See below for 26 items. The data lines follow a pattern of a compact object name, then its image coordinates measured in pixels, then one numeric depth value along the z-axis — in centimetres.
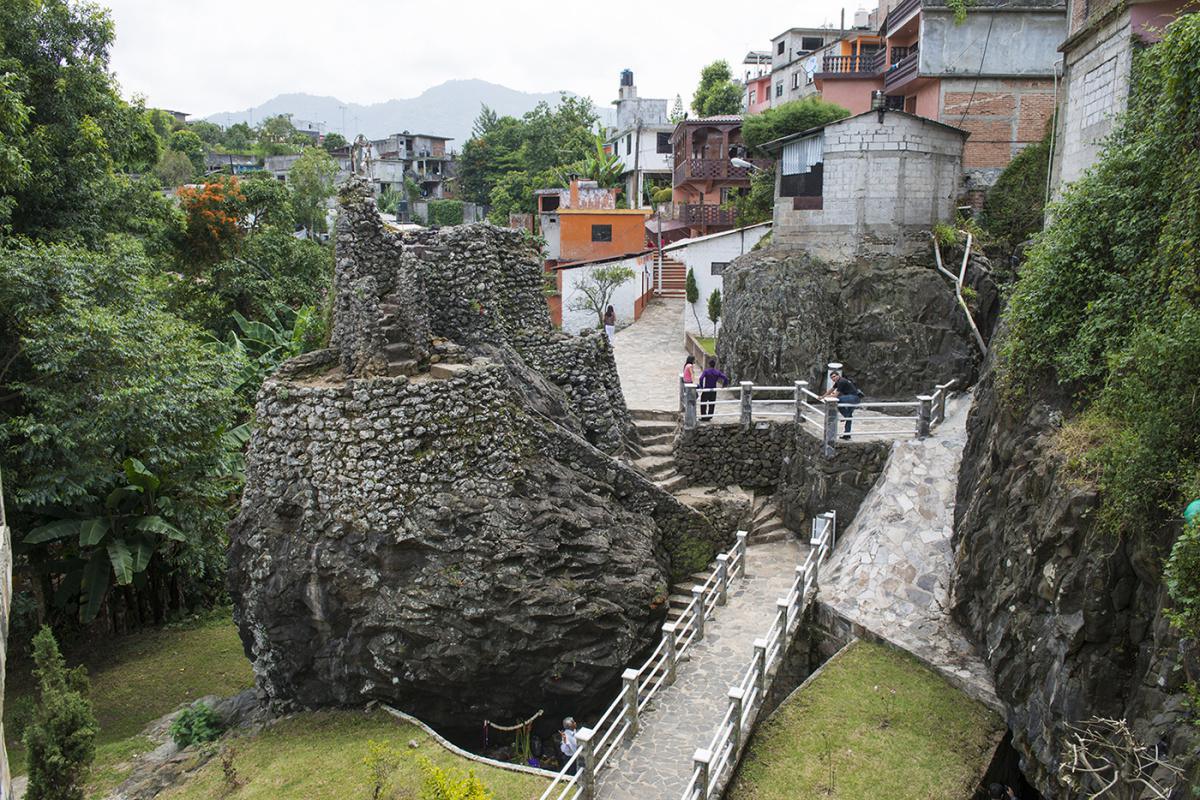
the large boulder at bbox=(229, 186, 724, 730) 1161
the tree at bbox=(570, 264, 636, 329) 2942
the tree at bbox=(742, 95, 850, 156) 2688
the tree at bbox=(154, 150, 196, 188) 4931
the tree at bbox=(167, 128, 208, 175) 5450
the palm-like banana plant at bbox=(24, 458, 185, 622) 1483
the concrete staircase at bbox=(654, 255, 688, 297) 3503
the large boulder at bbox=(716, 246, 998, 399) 1847
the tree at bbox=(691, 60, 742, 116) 4459
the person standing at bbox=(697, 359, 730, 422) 1769
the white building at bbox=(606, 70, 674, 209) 4531
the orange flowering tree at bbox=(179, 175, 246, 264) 2452
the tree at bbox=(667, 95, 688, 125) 5031
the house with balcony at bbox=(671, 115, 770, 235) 3450
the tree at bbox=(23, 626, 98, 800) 912
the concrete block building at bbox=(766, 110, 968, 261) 1912
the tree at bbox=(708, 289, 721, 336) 2714
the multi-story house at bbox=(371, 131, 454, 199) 6094
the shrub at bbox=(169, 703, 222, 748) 1248
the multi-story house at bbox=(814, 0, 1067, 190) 2091
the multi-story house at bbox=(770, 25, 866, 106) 4088
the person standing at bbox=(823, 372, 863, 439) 1617
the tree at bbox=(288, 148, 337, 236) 3183
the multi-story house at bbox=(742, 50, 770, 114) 4872
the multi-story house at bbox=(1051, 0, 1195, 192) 1172
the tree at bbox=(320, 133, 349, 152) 6856
